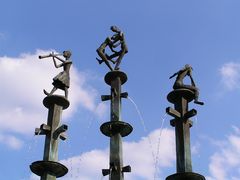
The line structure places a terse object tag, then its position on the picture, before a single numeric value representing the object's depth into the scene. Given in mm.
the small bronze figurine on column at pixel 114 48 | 20109
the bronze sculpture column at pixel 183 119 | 16219
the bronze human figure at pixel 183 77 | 18328
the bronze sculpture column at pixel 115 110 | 16969
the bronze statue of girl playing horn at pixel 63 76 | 20625
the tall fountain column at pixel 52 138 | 17723
